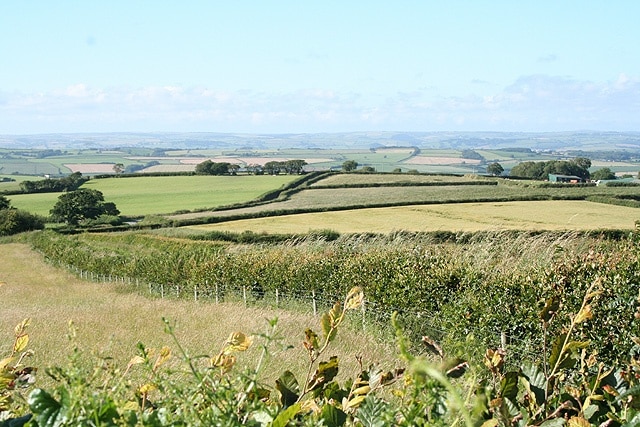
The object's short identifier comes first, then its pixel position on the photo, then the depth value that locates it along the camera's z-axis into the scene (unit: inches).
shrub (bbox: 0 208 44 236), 2610.7
